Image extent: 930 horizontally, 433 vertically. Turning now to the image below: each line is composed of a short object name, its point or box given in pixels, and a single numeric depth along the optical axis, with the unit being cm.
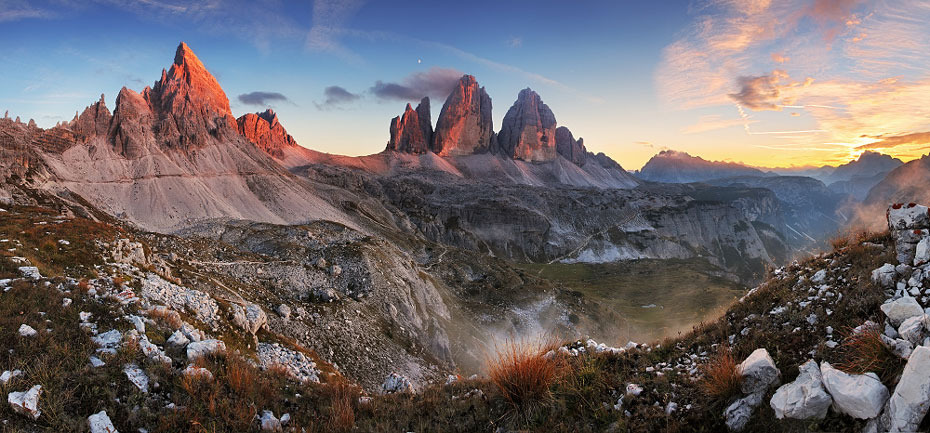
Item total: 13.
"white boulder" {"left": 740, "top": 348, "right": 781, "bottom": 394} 620
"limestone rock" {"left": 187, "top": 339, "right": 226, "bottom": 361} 915
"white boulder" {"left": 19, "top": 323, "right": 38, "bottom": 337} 866
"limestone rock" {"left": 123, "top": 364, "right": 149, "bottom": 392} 775
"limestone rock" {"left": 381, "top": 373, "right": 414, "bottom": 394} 1278
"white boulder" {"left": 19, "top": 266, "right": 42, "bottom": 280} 1212
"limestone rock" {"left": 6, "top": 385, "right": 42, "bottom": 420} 638
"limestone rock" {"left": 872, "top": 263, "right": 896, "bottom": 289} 732
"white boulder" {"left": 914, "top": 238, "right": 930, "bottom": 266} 723
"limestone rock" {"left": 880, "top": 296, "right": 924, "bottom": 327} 599
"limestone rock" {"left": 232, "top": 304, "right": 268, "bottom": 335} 1870
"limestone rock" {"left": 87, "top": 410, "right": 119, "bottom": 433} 648
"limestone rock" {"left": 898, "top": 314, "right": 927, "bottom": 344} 540
